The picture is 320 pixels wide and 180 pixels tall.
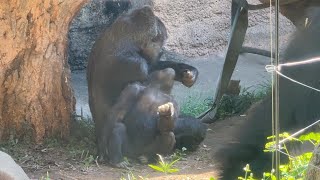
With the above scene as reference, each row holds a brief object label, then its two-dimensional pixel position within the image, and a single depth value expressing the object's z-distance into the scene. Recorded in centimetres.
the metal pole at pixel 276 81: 375
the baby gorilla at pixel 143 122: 958
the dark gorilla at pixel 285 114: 526
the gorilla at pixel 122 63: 962
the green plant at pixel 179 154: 979
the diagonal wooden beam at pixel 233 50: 1091
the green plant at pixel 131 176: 836
